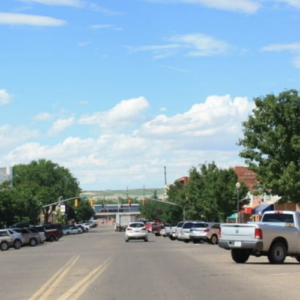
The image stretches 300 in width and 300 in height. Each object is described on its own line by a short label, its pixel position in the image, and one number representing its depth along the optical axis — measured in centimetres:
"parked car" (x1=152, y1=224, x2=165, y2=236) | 8356
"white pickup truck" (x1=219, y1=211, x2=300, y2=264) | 2395
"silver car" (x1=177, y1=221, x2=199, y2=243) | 5427
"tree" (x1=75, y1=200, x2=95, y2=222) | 18862
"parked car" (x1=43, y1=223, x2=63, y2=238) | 7444
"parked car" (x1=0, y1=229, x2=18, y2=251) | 5122
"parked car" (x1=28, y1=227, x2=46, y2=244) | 6044
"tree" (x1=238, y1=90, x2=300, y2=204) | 4062
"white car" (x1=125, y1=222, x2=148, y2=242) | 5700
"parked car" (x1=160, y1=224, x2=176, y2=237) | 6845
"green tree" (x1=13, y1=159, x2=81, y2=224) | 13600
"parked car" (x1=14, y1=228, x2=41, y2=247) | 5716
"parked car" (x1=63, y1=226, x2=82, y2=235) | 11242
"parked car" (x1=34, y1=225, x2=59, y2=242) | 7225
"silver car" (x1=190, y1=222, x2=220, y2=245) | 5138
